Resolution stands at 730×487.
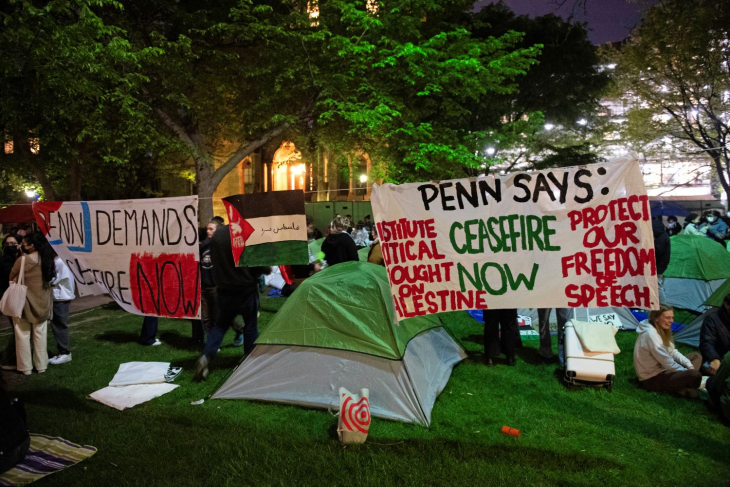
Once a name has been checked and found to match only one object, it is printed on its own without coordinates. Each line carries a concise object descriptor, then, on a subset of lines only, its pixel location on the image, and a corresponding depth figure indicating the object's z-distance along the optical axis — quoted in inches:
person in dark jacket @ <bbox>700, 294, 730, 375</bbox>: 222.6
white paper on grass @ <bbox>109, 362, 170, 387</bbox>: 235.5
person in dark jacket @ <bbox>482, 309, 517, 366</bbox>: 258.4
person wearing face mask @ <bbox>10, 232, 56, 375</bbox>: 252.1
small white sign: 306.0
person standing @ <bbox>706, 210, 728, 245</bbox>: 511.5
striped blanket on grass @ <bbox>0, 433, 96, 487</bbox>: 152.4
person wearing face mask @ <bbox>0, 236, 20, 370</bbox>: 265.7
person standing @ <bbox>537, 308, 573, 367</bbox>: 264.8
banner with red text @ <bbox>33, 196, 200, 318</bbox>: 207.0
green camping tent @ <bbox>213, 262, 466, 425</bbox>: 195.6
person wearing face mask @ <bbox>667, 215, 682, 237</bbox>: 682.2
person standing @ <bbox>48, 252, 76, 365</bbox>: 272.5
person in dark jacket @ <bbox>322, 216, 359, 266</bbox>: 307.9
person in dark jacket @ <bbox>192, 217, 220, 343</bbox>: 290.7
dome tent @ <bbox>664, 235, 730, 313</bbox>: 369.4
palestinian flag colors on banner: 232.5
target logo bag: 173.6
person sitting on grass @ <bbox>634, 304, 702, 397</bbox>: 214.1
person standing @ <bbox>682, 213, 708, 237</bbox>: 598.0
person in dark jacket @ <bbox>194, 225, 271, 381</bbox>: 236.4
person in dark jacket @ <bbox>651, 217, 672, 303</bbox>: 314.3
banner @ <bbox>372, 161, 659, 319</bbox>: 155.1
